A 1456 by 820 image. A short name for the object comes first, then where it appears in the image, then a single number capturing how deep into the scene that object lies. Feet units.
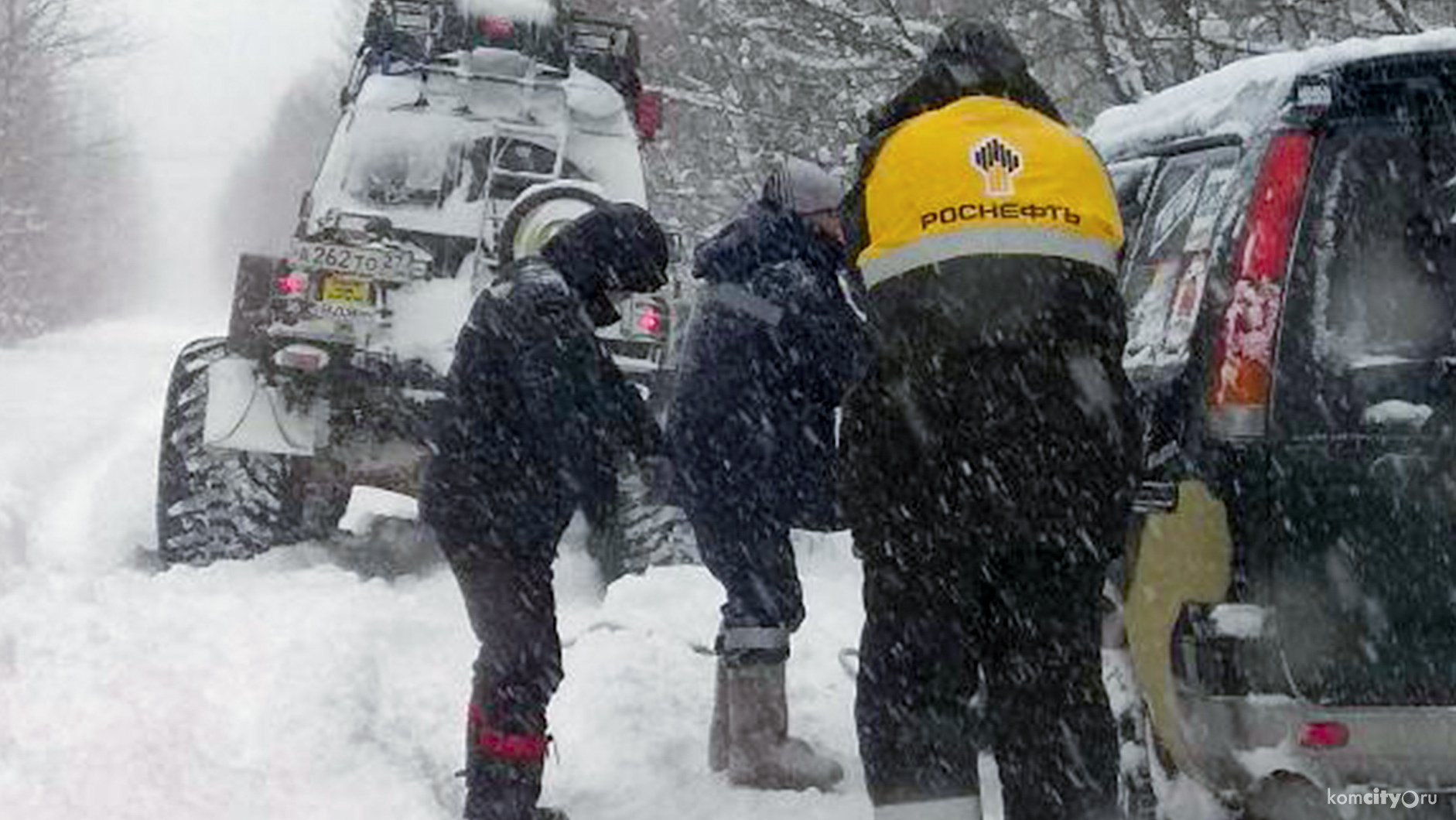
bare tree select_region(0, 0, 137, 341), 129.29
